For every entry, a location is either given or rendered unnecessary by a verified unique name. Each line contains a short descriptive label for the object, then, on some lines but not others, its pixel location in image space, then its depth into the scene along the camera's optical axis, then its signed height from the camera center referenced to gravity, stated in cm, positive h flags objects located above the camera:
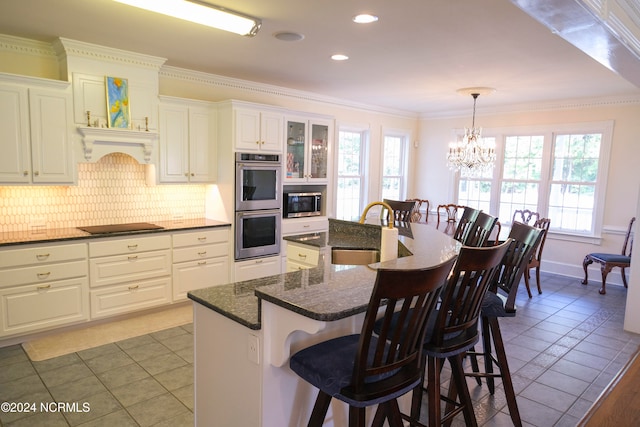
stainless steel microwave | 513 -41
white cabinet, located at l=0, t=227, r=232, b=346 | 332 -100
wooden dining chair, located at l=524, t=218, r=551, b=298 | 501 -99
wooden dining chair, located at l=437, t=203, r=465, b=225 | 612 -57
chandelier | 546 +34
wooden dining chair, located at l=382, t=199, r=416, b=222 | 452 -36
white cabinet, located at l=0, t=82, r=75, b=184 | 333 +25
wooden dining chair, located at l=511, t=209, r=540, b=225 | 608 -54
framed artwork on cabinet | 378 +60
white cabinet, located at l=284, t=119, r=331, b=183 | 511 +29
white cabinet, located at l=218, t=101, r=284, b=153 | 445 +50
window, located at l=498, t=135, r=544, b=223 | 624 +8
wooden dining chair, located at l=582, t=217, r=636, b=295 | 505 -96
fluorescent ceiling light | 254 +101
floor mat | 334 -148
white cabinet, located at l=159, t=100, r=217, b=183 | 426 +29
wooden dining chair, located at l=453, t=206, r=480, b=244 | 346 -42
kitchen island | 150 -69
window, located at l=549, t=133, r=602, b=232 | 575 +1
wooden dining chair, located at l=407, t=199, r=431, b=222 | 639 -55
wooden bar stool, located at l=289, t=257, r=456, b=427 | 130 -69
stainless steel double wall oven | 455 -38
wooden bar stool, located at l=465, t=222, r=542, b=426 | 233 -68
